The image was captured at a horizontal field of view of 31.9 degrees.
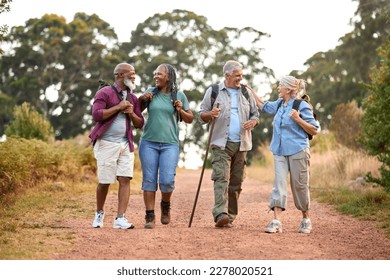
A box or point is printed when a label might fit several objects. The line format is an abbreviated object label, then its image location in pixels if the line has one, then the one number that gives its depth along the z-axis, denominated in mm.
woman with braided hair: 8375
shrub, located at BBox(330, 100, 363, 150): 20431
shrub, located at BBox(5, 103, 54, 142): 19594
